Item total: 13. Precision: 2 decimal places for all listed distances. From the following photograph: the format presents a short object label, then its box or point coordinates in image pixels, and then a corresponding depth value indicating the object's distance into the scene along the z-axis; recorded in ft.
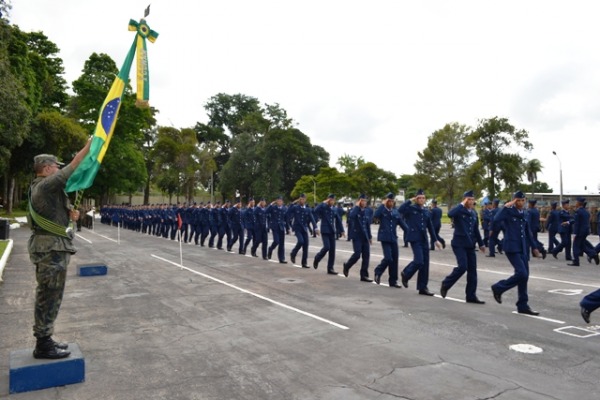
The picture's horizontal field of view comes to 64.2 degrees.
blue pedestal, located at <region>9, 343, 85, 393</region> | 14.46
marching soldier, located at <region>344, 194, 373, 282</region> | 36.52
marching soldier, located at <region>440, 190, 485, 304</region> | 28.09
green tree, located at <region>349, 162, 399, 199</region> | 219.61
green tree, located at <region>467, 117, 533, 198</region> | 177.78
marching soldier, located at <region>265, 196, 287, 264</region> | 48.49
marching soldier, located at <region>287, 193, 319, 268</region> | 45.60
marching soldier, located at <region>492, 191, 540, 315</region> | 25.26
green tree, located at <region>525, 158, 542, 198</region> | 184.40
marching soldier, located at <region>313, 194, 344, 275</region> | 40.50
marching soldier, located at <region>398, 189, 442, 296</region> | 30.86
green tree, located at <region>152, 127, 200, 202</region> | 220.43
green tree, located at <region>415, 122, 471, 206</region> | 192.65
